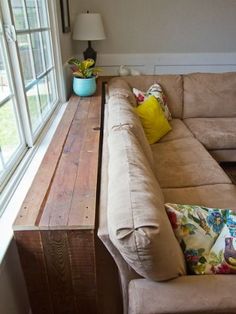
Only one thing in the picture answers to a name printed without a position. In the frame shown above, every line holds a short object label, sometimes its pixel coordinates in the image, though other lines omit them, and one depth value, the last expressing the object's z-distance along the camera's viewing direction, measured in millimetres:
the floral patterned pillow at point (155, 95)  2445
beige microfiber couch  818
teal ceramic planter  2344
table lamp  2820
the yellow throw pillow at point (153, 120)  2199
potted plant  2301
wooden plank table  970
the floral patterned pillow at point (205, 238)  940
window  1253
